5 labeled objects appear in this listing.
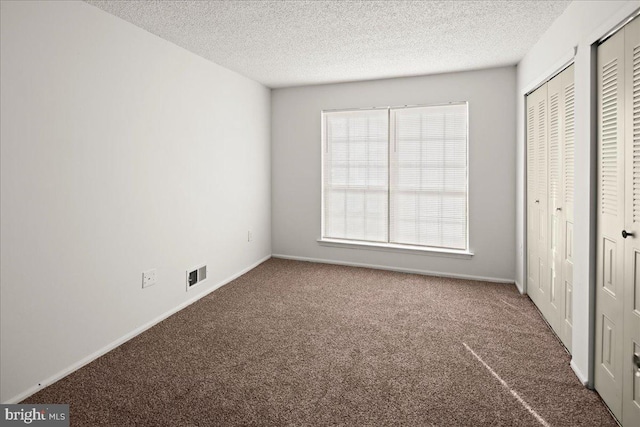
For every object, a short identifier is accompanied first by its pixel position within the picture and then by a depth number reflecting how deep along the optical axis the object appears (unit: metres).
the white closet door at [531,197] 3.50
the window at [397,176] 4.52
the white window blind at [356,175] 4.87
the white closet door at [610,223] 1.88
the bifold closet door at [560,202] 2.64
